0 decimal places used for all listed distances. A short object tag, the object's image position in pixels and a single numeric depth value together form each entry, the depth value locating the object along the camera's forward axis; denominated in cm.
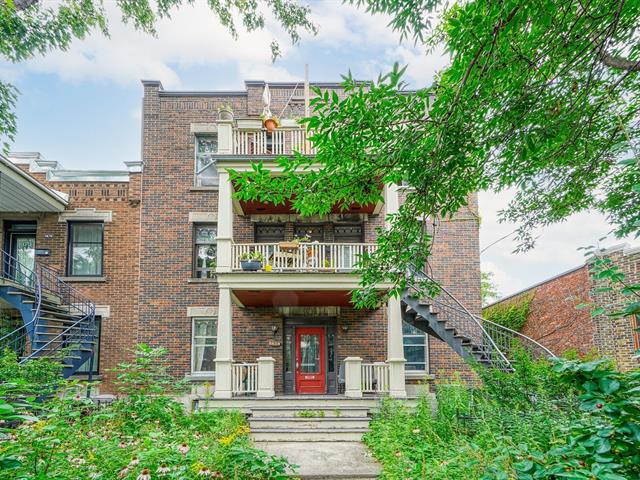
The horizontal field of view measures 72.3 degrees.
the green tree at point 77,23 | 821
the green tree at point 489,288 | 3566
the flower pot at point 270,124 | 1172
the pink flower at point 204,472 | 433
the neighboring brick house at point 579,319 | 1196
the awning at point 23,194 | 1144
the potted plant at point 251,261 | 1092
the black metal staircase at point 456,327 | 1117
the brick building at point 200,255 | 1313
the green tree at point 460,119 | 381
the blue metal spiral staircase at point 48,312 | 1138
